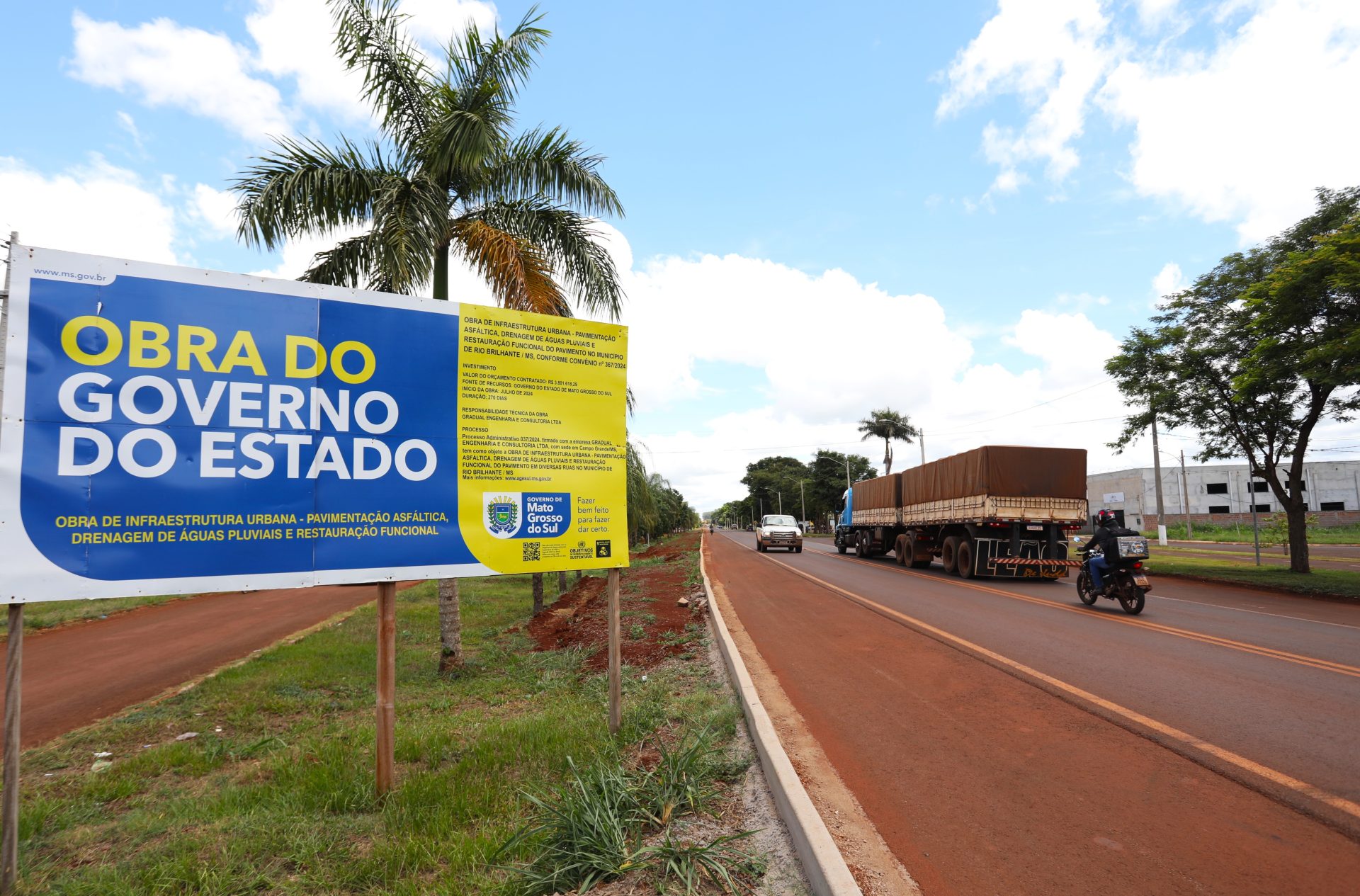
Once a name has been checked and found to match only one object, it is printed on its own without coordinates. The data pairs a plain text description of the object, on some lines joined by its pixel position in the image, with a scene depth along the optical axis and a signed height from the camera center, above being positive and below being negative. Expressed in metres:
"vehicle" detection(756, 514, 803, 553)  34.75 -1.39
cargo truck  17.47 -0.20
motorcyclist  11.72 -0.75
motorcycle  11.09 -1.36
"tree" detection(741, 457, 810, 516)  116.60 +5.01
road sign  3.70 +0.51
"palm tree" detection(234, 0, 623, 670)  8.55 +4.34
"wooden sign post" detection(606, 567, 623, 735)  5.35 -1.35
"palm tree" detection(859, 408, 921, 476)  65.12 +7.33
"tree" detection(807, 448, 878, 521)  79.12 +3.38
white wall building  61.06 +0.46
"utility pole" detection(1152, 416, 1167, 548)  30.98 -0.66
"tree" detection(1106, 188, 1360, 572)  13.62 +3.63
